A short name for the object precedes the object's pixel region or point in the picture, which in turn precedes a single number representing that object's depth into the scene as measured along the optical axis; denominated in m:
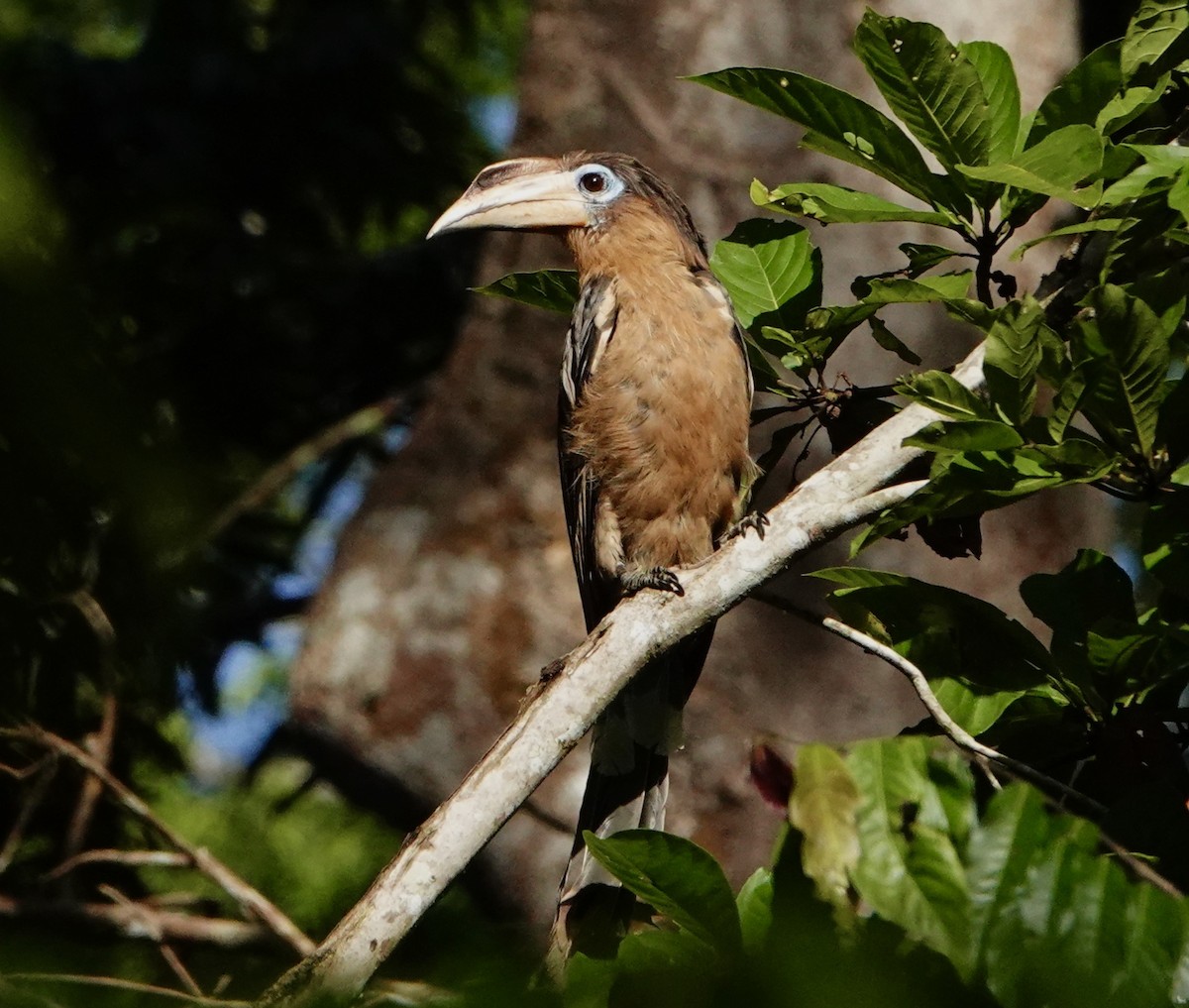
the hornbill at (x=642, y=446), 8.23
